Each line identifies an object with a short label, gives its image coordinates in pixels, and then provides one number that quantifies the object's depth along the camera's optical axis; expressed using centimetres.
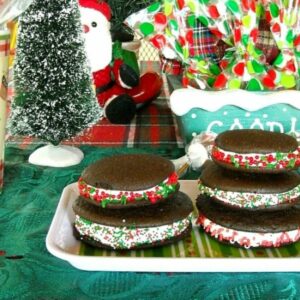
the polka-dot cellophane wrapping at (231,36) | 75
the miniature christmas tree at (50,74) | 73
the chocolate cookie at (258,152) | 48
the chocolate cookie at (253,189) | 47
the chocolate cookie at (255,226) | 47
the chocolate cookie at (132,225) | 46
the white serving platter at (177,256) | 44
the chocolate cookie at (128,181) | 46
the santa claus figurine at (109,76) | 96
